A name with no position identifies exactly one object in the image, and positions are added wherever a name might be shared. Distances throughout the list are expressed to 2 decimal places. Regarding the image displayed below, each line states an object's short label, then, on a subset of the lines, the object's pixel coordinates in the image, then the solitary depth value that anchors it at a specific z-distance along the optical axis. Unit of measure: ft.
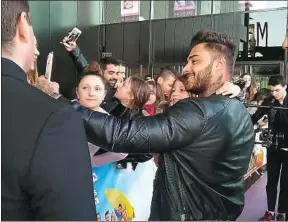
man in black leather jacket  2.77
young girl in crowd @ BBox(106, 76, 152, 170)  6.19
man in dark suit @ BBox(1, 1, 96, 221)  1.82
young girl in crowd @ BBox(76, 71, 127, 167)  5.25
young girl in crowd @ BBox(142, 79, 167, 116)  7.43
